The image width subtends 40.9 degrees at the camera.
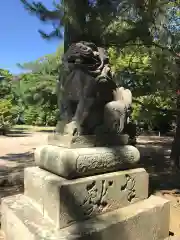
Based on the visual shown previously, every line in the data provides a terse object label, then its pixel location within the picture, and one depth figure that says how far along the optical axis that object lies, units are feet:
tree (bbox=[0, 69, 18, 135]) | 51.59
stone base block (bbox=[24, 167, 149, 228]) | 6.22
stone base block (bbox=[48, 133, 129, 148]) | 7.01
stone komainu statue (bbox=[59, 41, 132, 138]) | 7.39
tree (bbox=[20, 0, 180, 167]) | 12.19
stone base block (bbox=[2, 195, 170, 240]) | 6.04
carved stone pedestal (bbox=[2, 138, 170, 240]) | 6.21
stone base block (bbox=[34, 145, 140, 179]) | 6.51
